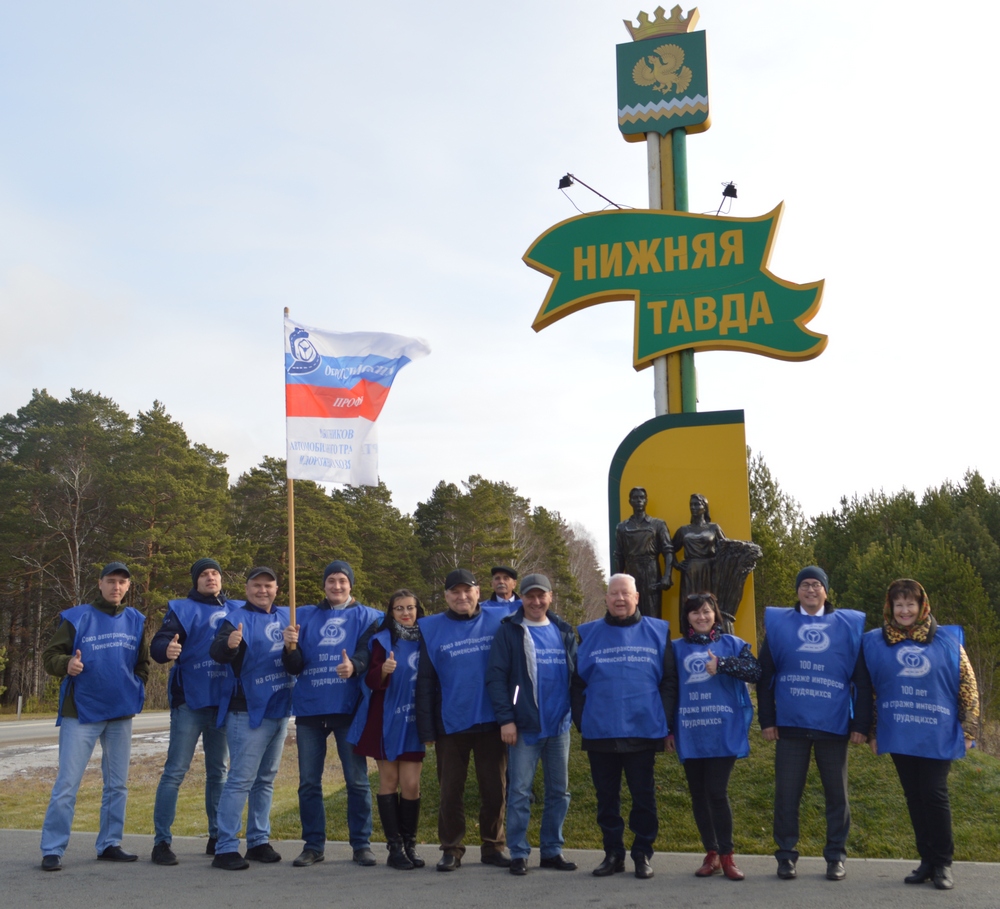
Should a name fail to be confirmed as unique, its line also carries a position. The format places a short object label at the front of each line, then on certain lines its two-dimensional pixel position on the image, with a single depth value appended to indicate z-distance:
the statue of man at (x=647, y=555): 10.06
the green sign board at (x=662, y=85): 11.80
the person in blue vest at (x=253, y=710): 5.89
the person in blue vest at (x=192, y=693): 6.10
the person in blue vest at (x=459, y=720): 5.77
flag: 6.63
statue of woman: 9.93
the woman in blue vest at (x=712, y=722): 5.50
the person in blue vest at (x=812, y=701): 5.52
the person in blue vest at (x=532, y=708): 5.63
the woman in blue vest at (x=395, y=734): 5.86
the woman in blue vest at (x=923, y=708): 5.30
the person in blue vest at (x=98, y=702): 5.95
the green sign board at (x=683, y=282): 10.96
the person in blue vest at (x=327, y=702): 6.02
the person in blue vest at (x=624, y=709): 5.51
